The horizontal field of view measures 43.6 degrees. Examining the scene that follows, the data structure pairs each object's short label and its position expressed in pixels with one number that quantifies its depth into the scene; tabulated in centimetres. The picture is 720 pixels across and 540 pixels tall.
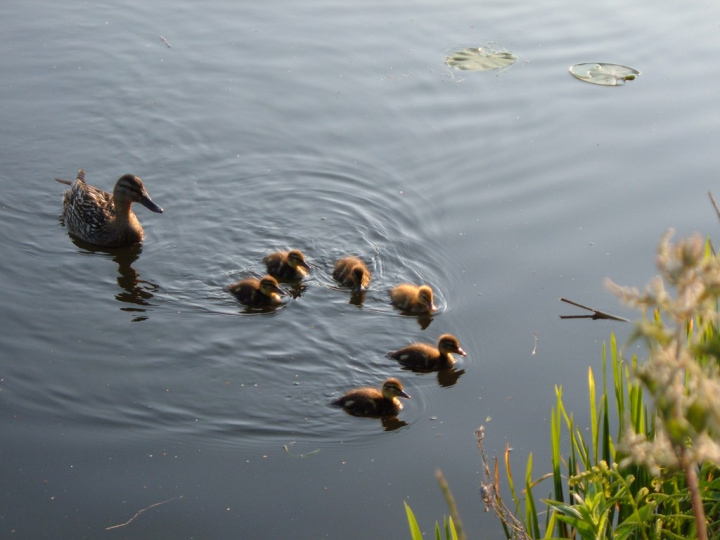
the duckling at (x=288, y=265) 605
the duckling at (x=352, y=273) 596
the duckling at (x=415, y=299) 579
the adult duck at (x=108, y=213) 651
